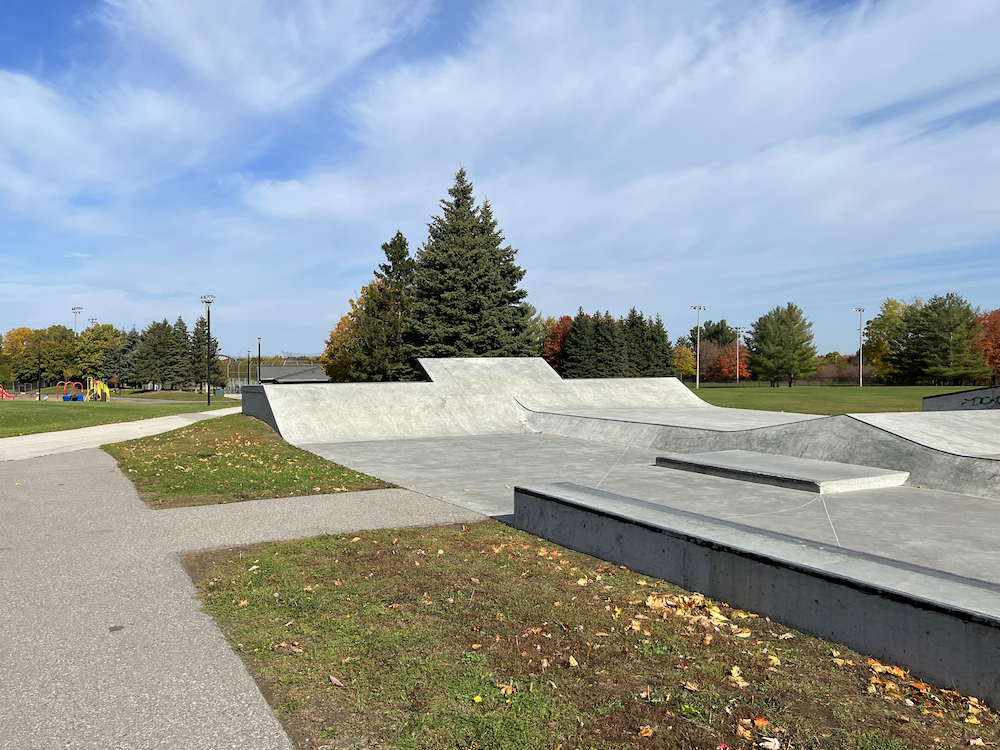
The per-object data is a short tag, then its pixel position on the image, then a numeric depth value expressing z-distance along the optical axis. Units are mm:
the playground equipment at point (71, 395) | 45000
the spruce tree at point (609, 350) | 62375
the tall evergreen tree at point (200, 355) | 74812
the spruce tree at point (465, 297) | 36250
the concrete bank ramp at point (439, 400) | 15672
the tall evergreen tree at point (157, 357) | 73312
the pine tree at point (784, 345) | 71062
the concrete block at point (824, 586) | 2941
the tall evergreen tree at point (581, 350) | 61812
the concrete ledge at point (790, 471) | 7395
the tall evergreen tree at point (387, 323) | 36250
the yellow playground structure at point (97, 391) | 45269
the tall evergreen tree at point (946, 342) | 58719
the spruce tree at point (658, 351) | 68312
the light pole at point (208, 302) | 41156
